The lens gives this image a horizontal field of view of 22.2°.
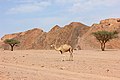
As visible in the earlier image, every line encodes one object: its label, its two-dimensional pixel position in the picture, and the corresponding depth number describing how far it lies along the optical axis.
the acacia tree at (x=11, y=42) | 74.45
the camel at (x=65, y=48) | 27.05
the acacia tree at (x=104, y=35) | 59.63
